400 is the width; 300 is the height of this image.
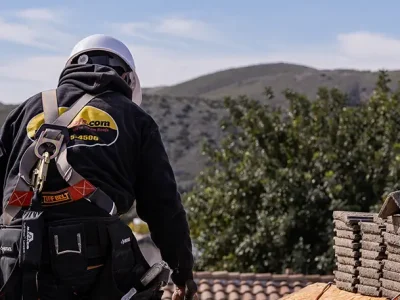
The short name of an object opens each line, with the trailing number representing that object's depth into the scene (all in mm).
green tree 19906
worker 4207
